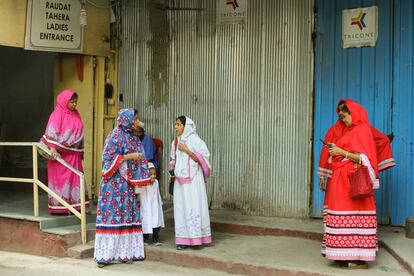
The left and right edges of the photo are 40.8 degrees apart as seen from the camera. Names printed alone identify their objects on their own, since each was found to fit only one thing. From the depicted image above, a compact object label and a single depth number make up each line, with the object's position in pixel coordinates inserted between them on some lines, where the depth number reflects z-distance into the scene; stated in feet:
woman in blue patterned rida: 20.12
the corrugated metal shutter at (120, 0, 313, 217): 24.67
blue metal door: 22.43
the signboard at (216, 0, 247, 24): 26.43
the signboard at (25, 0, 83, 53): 27.22
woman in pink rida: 24.04
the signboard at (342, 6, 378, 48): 22.75
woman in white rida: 20.76
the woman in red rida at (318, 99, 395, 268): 17.08
